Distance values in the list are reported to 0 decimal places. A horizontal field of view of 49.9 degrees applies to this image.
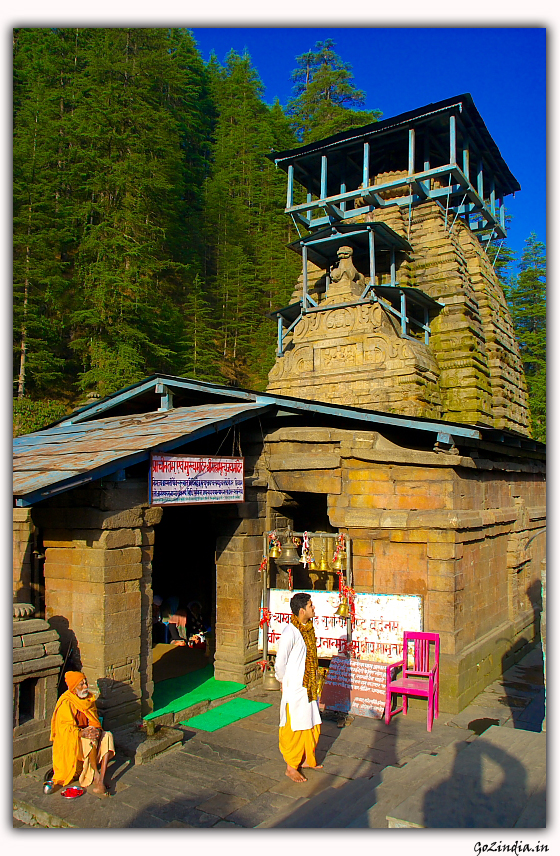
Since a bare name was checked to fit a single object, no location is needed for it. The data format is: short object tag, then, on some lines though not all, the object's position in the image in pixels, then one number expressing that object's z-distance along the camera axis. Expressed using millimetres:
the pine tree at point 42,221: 22859
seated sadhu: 6059
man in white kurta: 6098
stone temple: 7414
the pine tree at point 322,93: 40125
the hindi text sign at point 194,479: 7863
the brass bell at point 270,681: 8664
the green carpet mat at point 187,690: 8555
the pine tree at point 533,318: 29125
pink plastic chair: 7867
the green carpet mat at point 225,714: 8062
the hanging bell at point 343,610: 8625
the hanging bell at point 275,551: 9305
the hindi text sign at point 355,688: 8297
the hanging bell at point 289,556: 8922
